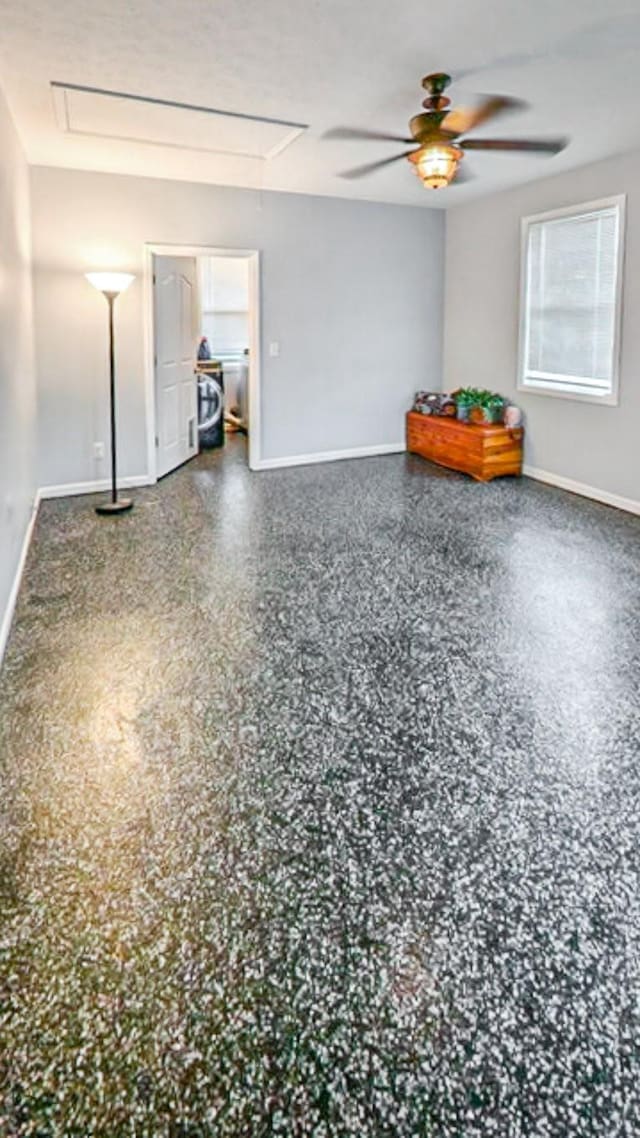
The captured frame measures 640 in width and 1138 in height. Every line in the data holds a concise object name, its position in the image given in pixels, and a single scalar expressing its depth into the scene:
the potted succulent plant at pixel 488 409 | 6.50
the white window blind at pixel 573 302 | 5.39
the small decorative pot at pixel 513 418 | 6.43
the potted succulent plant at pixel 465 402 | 6.76
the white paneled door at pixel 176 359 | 6.41
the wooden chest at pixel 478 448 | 6.33
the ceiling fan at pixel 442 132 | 3.61
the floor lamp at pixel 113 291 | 5.06
